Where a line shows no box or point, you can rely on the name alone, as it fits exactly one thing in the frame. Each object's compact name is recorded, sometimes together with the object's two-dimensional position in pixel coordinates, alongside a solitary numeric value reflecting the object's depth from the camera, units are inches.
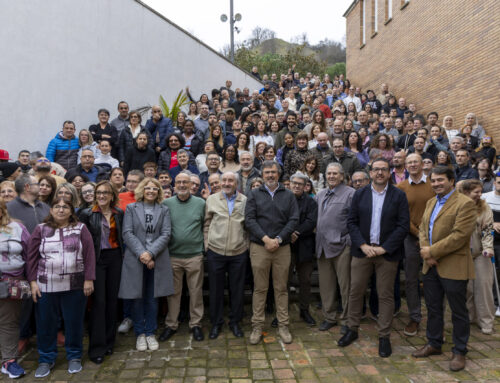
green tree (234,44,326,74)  1203.9
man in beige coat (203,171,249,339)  165.3
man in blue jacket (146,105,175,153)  301.1
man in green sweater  165.5
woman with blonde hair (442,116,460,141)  341.4
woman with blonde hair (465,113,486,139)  346.9
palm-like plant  417.1
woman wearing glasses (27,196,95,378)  133.1
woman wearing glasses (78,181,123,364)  145.6
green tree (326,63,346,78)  1452.0
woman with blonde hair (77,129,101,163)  248.2
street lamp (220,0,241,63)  681.6
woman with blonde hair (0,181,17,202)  154.4
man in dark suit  150.0
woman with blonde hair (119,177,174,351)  151.6
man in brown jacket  135.9
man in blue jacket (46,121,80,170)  247.6
